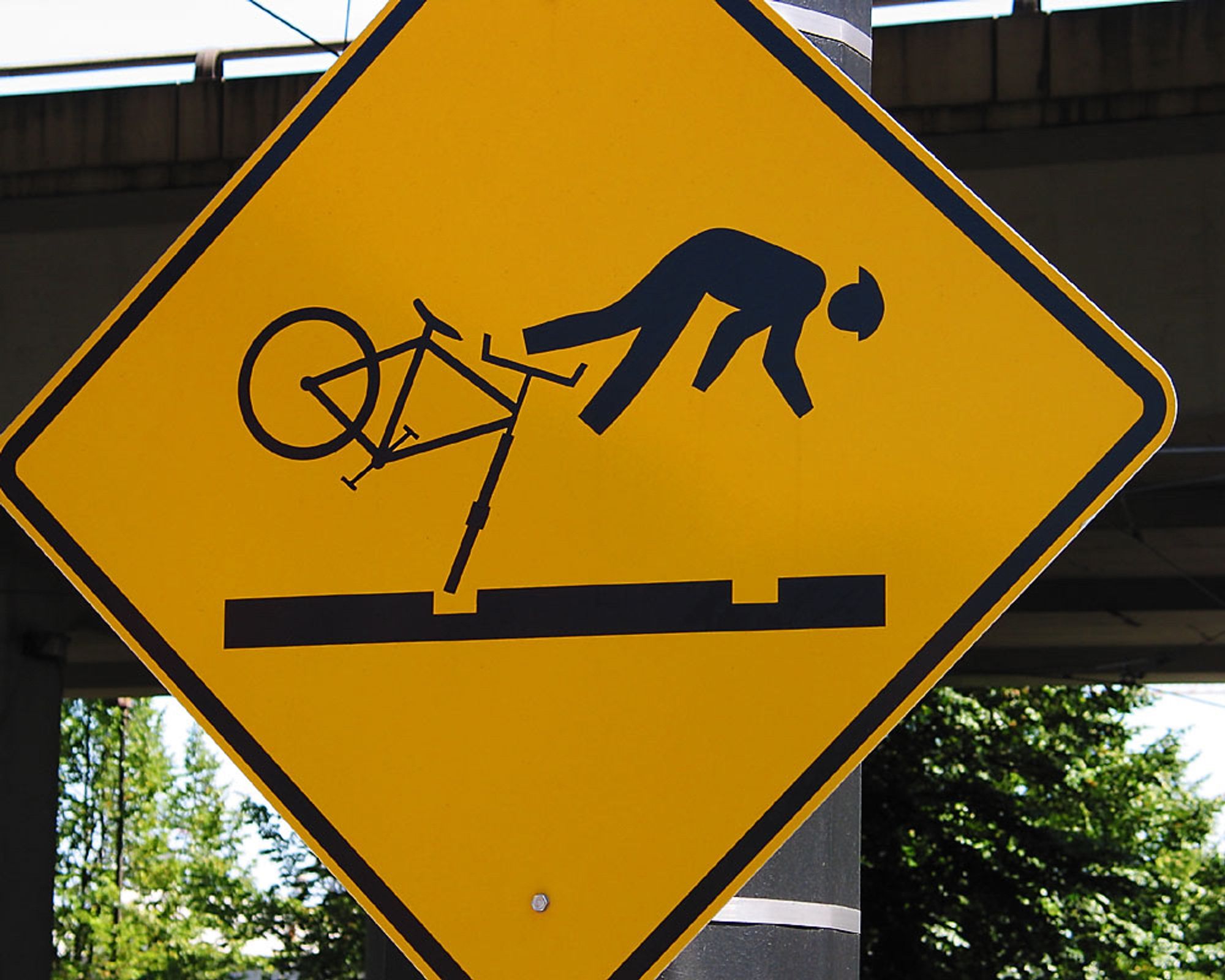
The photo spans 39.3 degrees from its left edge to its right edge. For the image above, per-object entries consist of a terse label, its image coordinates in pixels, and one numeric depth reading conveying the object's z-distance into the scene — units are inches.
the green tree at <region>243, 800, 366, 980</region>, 1070.4
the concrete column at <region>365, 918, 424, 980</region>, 123.2
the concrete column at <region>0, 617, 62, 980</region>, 579.2
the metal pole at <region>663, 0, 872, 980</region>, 69.4
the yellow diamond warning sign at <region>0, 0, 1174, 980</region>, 68.9
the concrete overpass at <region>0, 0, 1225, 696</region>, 350.9
